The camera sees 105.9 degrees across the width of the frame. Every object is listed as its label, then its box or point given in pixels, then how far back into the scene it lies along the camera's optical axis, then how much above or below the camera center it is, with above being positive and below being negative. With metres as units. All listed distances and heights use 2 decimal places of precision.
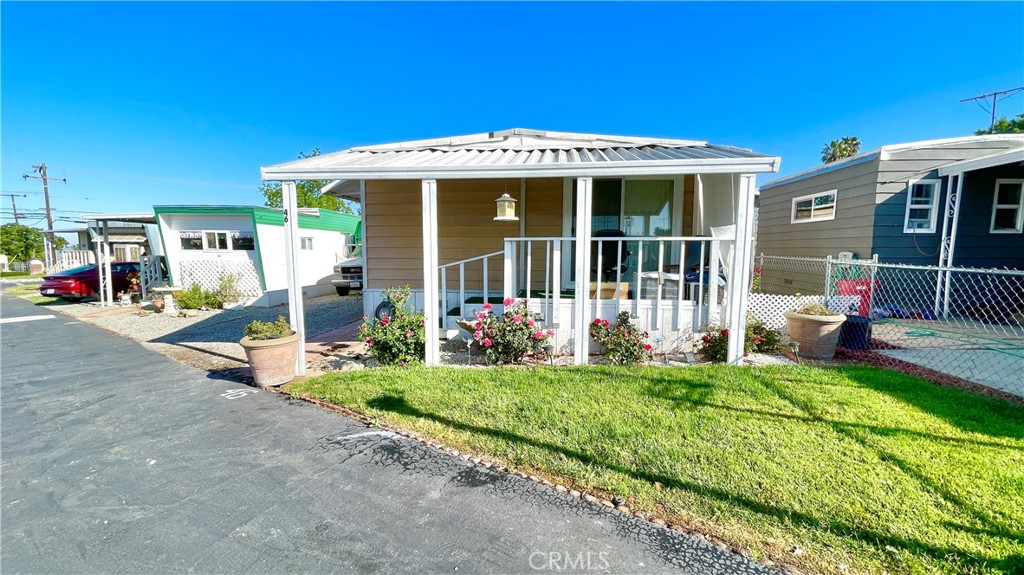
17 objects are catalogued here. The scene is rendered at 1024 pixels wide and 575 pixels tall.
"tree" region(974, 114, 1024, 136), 16.77 +6.01
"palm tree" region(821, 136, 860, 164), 24.91 +7.47
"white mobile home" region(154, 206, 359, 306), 11.20 +0.40
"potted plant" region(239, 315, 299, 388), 4.19 -1.00
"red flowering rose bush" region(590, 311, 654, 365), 4.55 -0.94
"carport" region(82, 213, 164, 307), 11.27 +0.17
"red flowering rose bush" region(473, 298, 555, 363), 4.68 -0.90
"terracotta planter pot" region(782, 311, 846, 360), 4.80 -0.90
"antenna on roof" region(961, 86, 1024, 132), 9.96 +4.58
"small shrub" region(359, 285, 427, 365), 4.75 -0.95
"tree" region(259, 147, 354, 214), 23.28 +4.05
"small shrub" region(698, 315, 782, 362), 4.66 -1.00
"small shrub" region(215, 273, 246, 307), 11.01 -0.88
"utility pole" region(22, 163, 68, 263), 25.85 +5.65
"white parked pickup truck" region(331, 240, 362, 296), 12.49 -0.50
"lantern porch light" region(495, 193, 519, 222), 5.10 +0.71
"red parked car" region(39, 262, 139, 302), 12.36 -0.74
